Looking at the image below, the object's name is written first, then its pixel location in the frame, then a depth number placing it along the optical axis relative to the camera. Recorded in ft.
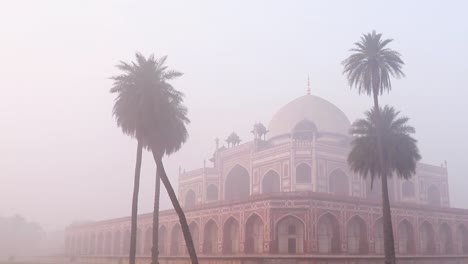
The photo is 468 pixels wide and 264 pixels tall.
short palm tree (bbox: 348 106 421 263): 108.68
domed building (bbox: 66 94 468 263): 131.54
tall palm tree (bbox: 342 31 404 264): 101.91
